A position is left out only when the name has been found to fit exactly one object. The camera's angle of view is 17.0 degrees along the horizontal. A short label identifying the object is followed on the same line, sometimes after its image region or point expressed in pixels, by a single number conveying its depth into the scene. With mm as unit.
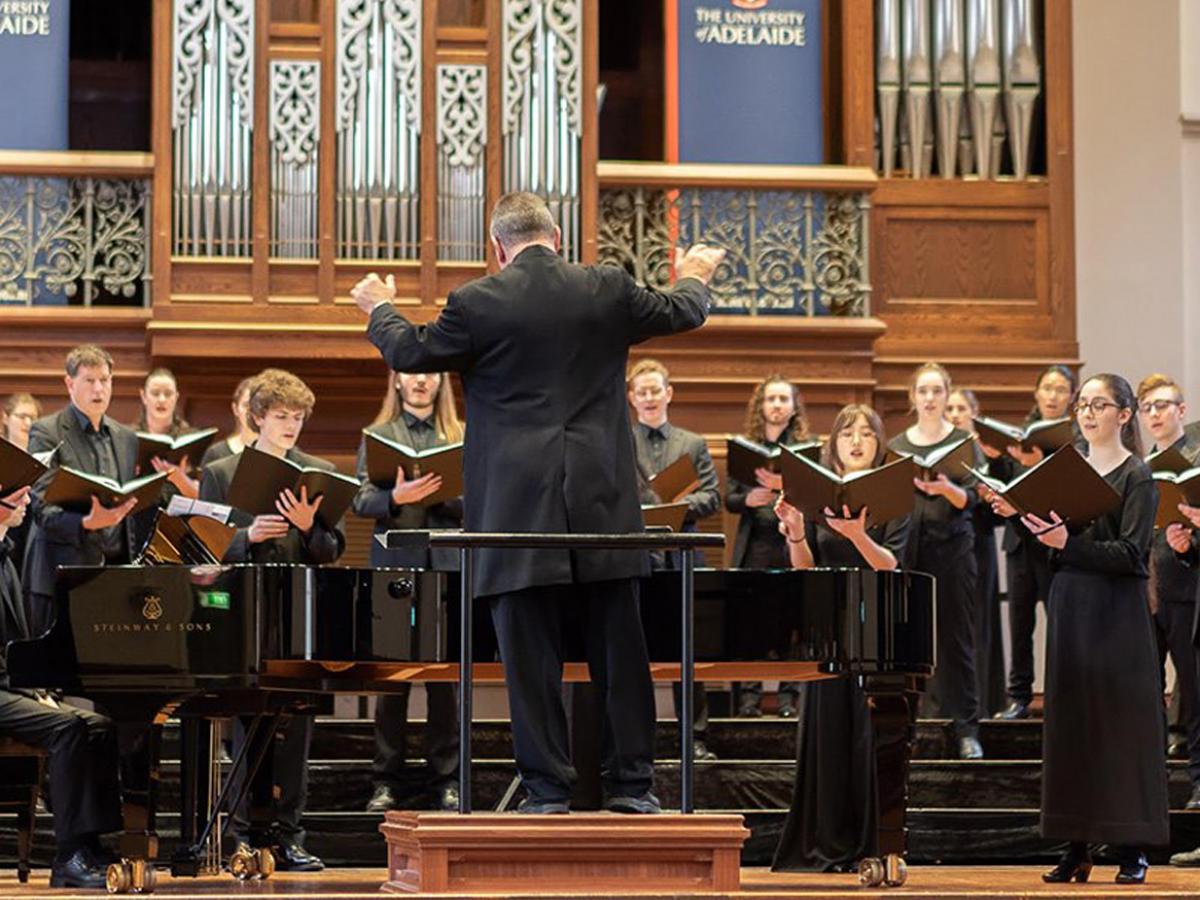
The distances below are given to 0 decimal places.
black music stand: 8460
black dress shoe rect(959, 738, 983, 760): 13228
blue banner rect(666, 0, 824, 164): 17015
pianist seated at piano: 10101
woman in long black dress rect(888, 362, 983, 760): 13357
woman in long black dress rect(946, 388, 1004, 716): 14154
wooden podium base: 8432
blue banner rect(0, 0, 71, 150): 16197
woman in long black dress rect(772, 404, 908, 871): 10960
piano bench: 10496
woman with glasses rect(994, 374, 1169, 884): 10421
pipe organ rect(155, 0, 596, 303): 16007
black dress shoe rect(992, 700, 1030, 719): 14072
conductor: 8671
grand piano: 9216
